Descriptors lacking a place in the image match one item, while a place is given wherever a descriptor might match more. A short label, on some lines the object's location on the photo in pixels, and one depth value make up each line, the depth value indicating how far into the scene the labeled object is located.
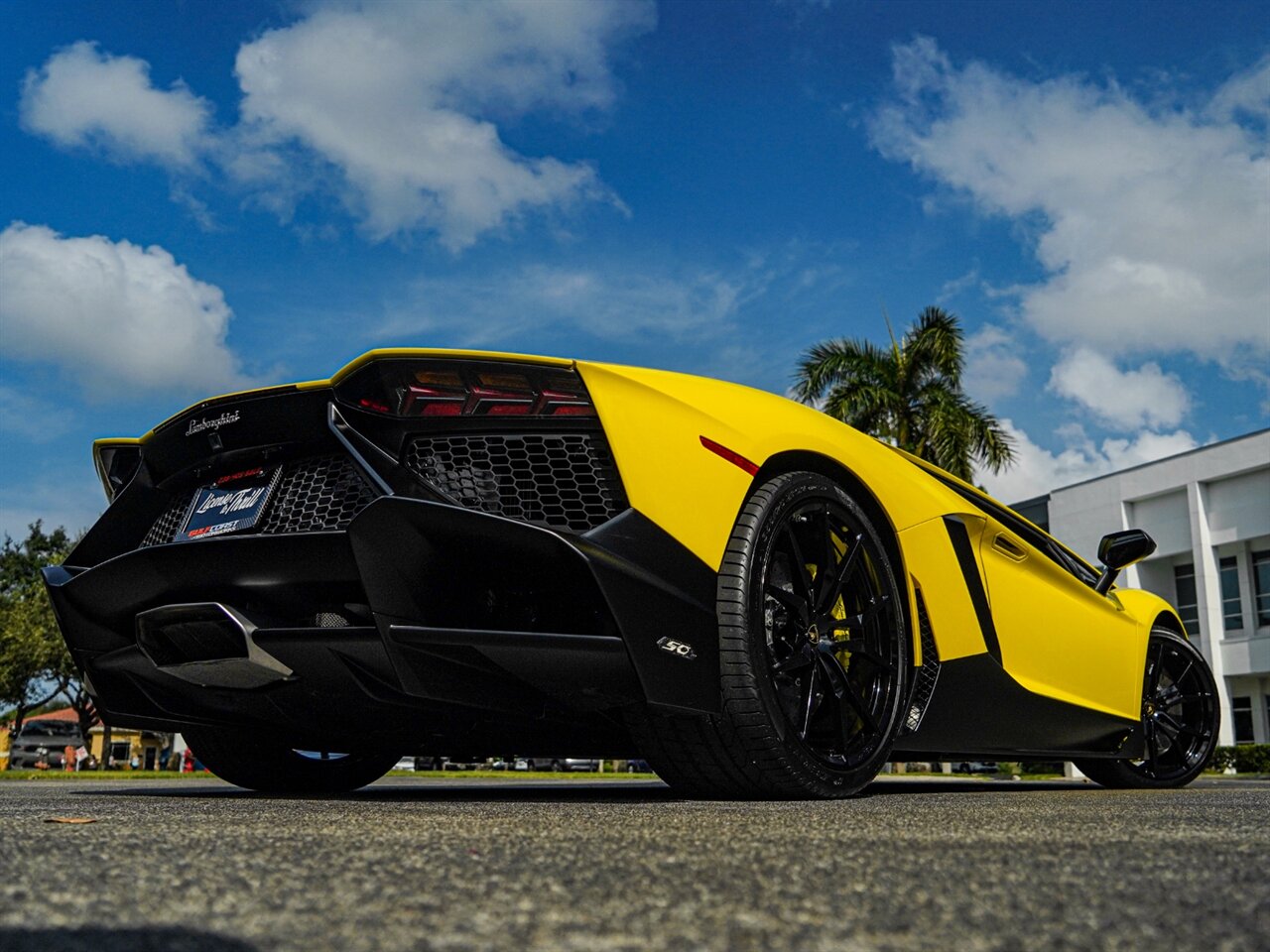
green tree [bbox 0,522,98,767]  35.81
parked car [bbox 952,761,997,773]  36.97
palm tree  19.20
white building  30.45
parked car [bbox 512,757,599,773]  44.10
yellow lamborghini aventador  3.18
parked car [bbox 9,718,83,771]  38.44
